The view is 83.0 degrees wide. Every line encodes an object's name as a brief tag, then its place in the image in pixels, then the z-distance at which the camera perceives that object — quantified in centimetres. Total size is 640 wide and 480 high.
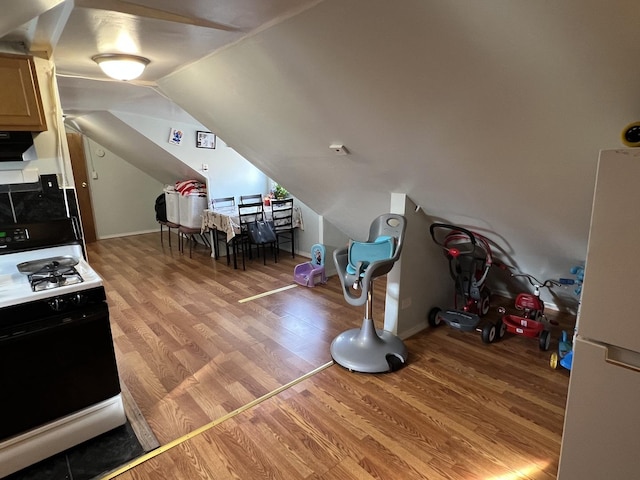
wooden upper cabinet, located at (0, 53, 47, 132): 191
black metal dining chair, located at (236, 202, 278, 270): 494
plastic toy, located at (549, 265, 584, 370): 250
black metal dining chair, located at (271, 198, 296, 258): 519
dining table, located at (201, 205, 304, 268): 489
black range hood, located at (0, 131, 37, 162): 201
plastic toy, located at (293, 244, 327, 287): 432
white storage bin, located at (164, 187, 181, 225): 579
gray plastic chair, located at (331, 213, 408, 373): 258
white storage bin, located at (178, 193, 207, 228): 546
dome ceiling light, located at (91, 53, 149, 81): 225
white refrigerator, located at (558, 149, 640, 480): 110
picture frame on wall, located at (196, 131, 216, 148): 533
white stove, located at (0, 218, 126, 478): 167
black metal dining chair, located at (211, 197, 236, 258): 546
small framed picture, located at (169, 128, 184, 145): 507
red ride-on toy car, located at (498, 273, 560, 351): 288
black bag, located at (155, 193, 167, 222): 638
